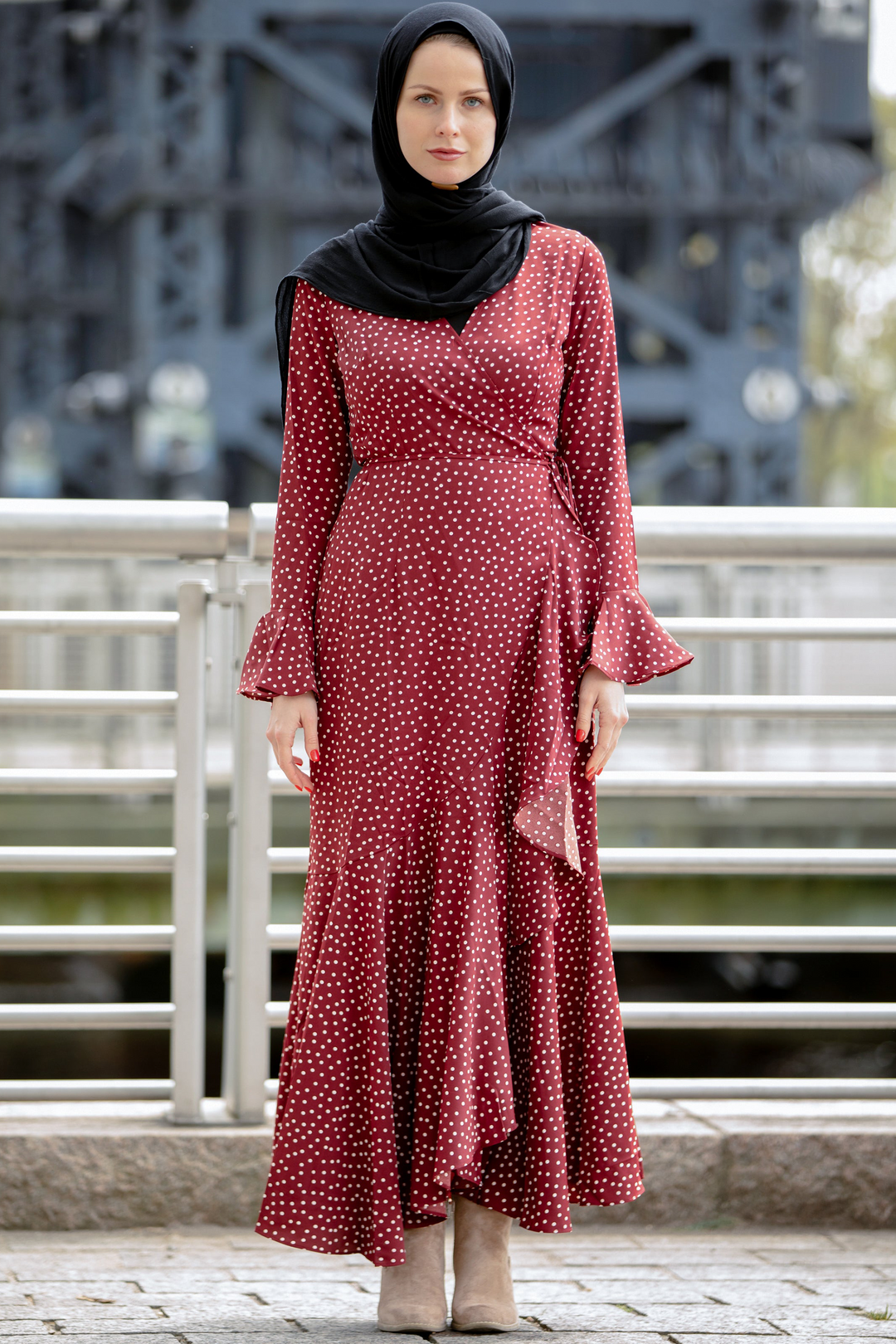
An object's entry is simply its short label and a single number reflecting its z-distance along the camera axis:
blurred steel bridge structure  38.20
